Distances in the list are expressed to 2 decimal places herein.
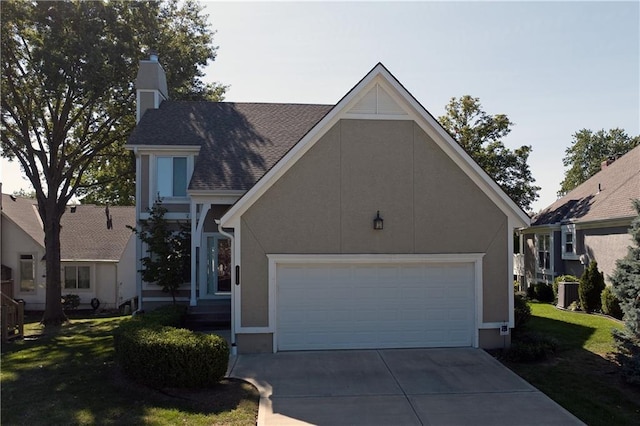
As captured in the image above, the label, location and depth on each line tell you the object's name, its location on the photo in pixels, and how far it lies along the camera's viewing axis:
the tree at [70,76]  17.19
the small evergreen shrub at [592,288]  16.25
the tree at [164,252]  15.22
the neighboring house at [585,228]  16.91
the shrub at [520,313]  12.15
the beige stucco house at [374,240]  10.77
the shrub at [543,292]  20.27
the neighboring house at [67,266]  24.02
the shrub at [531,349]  10.00
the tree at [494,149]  26.72
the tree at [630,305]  8.30
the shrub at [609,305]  14.77
